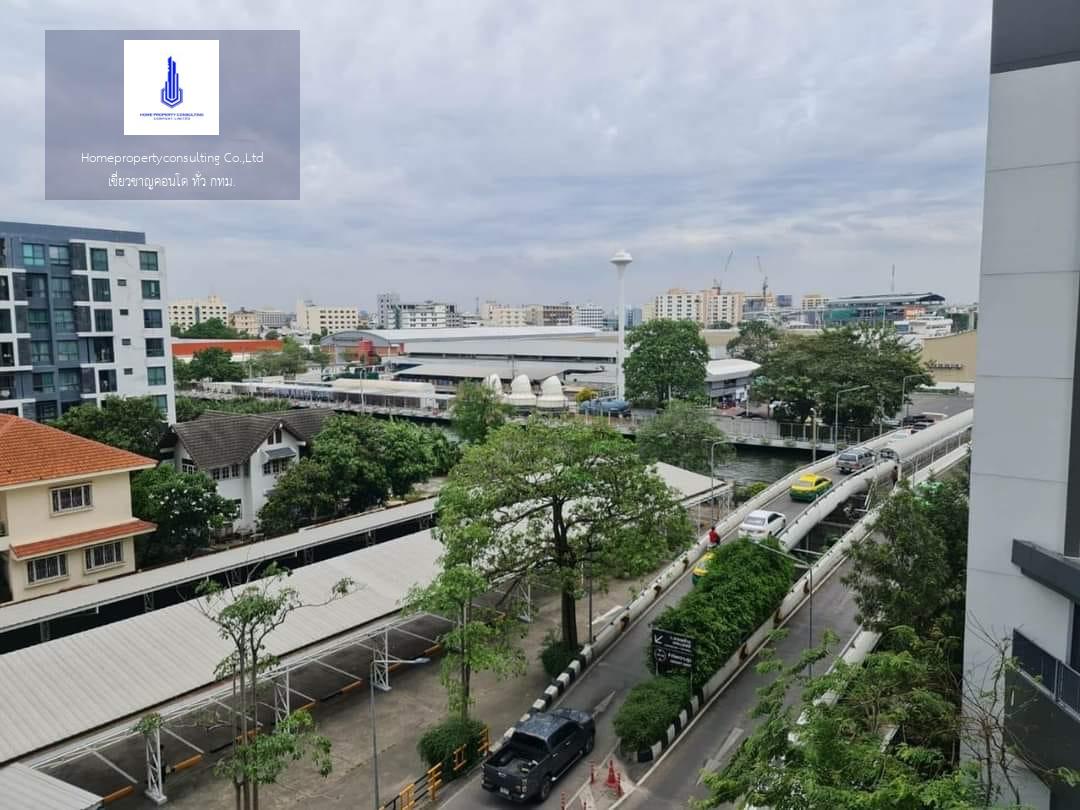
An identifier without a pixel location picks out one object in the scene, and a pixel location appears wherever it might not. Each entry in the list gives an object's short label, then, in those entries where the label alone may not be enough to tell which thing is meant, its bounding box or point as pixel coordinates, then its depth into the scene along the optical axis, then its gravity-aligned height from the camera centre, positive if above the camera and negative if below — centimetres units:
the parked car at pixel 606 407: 7254 -816
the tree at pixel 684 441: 4547 -701
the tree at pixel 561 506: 2094 -508
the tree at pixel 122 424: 3603 -493
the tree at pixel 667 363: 6819 -383
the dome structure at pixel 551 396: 7288 -726
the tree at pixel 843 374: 5903 -423
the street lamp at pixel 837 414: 5812 -708
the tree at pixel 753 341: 10094 -292
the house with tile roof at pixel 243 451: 3491 -599
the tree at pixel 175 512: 2931 -721
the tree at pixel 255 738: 1241 -668
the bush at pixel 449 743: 1708 -927
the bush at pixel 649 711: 1769 -902
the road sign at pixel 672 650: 1975 -832
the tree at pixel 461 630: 1697 -680
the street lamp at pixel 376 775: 1501 -869
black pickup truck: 1591 -915
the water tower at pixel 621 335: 7744 -164
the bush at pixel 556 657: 2195 -946
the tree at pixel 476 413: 5706 -679
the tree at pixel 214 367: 9725 -594
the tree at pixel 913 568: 1784 -580
